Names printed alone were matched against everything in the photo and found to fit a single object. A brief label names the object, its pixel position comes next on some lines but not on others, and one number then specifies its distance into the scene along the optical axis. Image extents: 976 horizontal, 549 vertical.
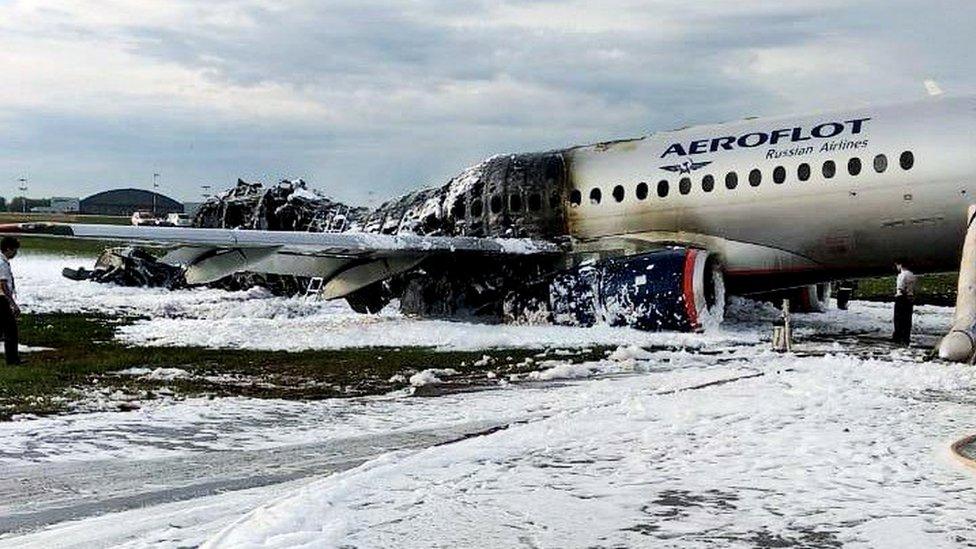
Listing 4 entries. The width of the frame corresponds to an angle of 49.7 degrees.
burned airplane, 15.53
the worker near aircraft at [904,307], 15.43
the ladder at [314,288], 25.55
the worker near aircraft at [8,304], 12.65
